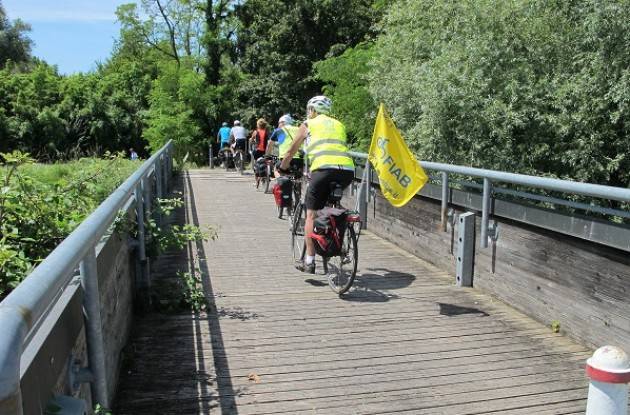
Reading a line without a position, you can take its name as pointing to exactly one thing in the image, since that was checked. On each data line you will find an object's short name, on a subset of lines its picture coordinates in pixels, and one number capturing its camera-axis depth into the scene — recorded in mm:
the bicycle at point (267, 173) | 14549
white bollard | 2504
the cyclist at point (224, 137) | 22094
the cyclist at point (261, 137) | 15547
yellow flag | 5992
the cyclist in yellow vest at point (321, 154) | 6172
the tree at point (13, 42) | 74562
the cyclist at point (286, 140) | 9595
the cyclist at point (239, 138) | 19891
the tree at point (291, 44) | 33875
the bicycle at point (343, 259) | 6004
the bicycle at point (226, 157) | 21609
